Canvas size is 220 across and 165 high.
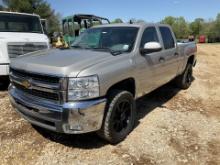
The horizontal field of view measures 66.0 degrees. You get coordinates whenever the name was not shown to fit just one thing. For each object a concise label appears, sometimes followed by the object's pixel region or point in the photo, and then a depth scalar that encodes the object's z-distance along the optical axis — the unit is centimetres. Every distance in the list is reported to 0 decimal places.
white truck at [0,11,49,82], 425
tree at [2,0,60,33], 2701
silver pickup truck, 226
